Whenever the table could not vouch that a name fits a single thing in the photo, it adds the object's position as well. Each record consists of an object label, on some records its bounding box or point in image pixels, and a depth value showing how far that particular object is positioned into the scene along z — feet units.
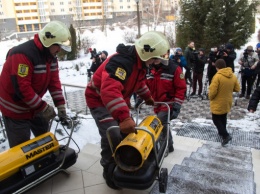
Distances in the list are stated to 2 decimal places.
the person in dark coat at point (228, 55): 24.37
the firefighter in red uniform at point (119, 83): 7.75
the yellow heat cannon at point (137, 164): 7.65
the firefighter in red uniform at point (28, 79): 8.95
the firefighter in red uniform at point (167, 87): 12.53
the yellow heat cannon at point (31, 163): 7.99
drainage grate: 16.13
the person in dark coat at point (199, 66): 26.35
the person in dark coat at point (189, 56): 27.81
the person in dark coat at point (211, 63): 25.14
